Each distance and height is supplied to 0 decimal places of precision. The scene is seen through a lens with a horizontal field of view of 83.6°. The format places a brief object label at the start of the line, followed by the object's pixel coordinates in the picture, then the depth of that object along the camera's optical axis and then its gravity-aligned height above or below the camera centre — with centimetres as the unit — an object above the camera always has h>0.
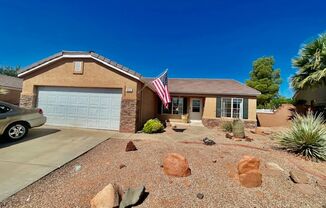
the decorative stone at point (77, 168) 506 -171
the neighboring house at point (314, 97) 1452 +164
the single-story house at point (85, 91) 1032 +94
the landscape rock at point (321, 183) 445 -170
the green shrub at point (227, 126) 1242 -98
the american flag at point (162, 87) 984 +129
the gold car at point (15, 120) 697 -64
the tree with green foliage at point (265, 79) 2612 +512
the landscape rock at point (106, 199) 331 -169
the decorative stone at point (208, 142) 833 -139
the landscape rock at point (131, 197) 342 -172
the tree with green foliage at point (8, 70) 4766 +904
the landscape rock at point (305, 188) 408 -170
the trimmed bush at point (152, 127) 1055 -101
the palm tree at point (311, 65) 1163 +341
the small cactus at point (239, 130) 1021 -95
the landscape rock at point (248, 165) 455 -129
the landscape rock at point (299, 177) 454 -159
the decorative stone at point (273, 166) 543 -159
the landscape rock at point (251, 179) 426 -156
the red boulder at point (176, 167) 469 -146
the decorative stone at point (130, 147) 668 -142
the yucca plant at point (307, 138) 672 -91
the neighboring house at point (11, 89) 1705 +156
